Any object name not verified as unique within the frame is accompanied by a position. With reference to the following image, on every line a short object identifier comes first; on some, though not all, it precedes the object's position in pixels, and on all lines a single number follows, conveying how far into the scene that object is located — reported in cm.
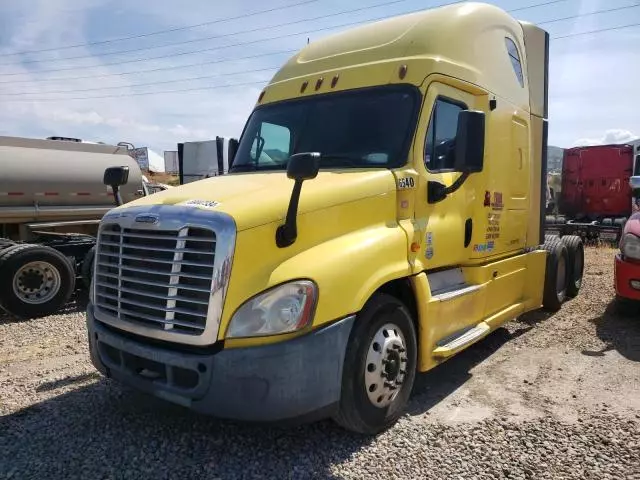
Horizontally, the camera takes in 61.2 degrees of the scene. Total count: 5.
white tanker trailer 760
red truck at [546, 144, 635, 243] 1677
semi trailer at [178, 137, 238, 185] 2167
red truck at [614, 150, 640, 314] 629
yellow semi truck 324
